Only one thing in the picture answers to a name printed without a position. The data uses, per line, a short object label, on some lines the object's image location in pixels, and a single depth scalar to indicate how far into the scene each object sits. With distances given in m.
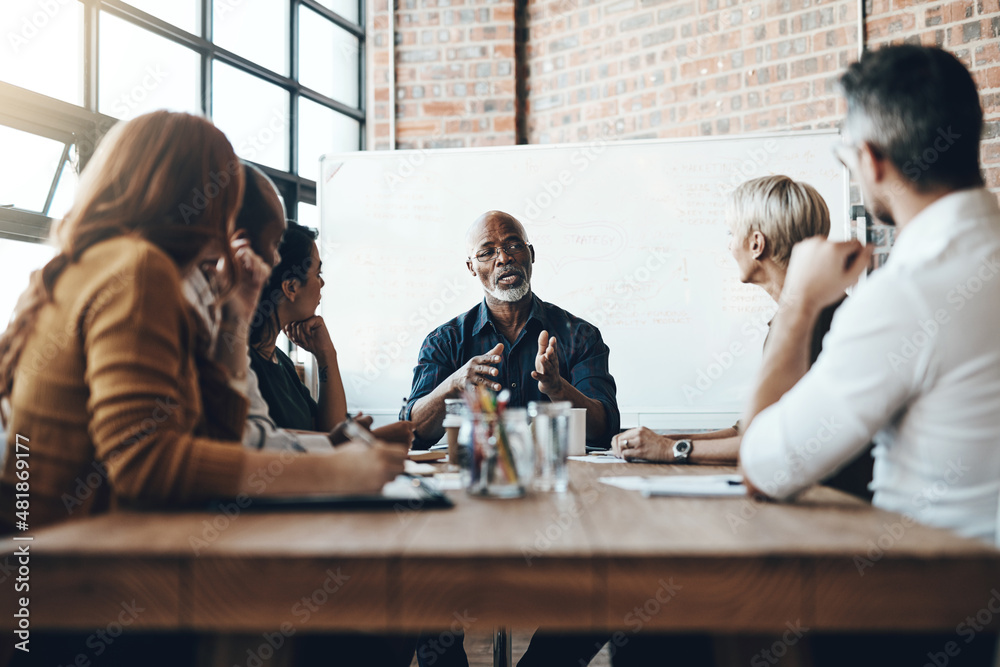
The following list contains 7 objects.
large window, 2.52
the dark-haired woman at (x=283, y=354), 1.97
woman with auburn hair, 0.91
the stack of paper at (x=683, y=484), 1.14
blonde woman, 1.65
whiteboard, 3.40
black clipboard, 0.98
